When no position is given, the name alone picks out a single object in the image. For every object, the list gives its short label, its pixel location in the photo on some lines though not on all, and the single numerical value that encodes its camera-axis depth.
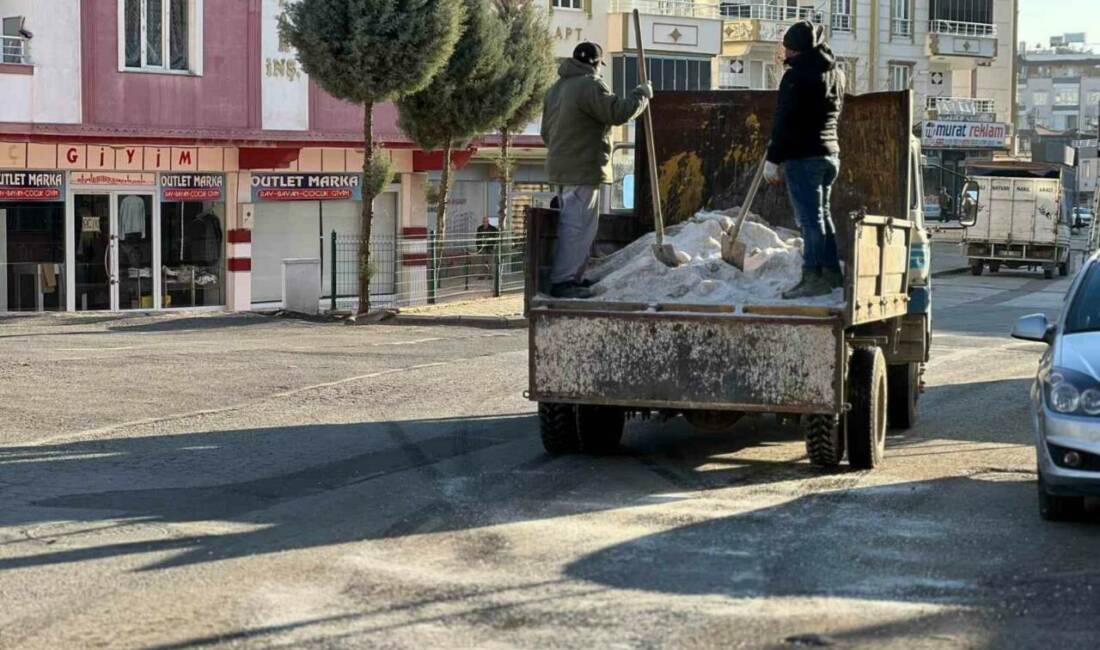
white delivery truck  42.81
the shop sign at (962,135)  70.00
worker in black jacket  10.55
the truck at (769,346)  9.95
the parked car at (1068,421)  8.59
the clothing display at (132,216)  27.86
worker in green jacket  11.15
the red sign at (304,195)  29.80
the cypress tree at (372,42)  24.66
